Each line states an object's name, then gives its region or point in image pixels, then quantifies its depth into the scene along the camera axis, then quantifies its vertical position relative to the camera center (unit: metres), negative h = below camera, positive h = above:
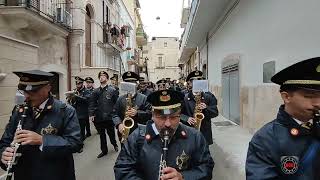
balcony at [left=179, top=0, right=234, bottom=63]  7.54 +2.88
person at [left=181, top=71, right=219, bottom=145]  3.69 -0.34
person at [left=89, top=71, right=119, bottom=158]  5.00 -0.46
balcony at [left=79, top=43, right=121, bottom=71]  10.91 +1.84
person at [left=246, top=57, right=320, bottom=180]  1.26 -0.28
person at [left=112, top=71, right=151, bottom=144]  3.67 -0.38
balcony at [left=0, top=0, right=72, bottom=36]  6.94 +2.49
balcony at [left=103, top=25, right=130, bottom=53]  14.24 +3.45
